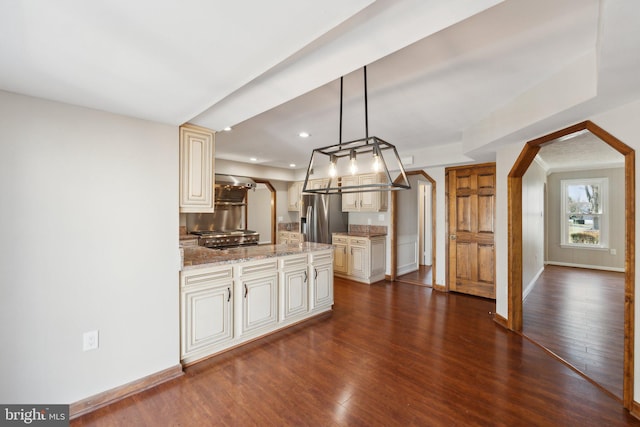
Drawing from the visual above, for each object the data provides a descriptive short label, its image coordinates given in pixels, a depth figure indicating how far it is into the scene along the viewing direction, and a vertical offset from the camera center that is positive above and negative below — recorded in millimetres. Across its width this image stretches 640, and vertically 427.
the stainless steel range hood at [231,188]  5484 +505
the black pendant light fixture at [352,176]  5031 +814
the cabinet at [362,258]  5273 -886
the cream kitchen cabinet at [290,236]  6445 -557
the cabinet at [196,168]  2500 +409
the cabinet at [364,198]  5367 +288
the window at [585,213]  6449 -10
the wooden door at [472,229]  4395 -267
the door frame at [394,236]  5449 -455
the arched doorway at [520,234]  1947 -201
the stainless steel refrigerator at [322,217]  5938 -89
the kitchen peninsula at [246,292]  2535 -839
